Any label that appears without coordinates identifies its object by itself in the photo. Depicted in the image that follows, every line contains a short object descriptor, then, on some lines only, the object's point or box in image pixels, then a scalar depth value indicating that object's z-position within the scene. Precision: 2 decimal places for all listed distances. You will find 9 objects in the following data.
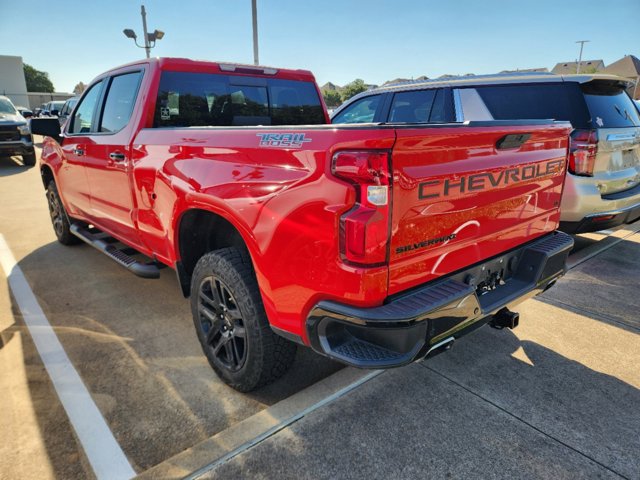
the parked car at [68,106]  14.87
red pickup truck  1.79
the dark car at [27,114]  16.05
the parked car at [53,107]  23.77
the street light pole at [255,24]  13.09
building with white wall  51.07
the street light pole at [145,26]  18.66
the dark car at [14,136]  11.78
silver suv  4.34
